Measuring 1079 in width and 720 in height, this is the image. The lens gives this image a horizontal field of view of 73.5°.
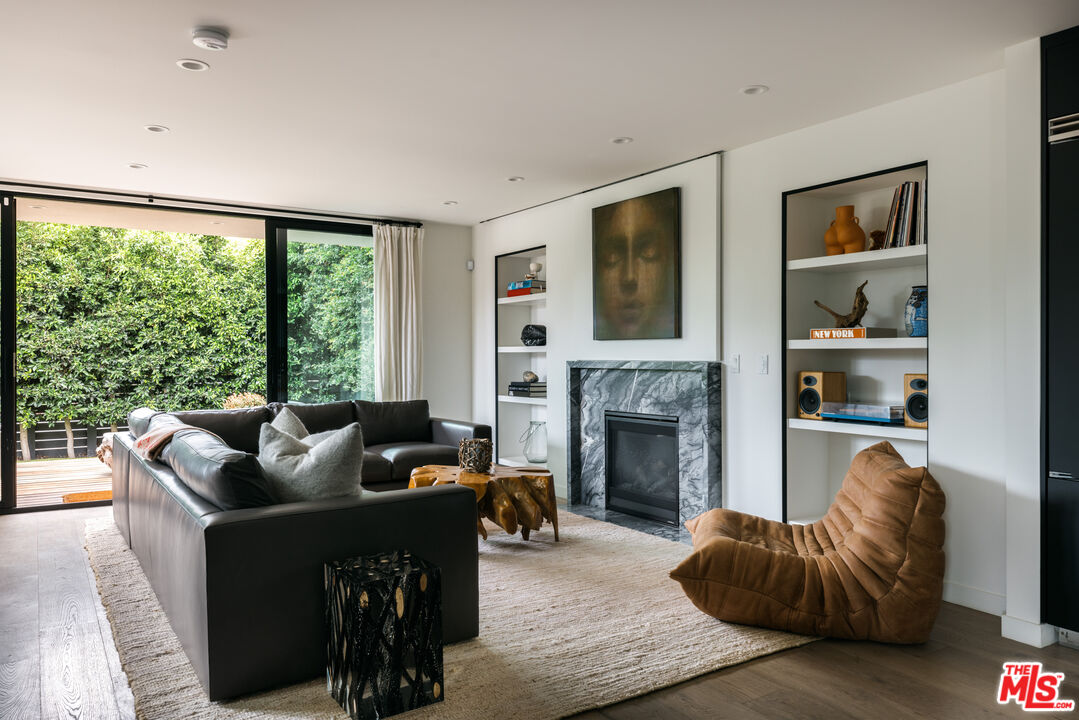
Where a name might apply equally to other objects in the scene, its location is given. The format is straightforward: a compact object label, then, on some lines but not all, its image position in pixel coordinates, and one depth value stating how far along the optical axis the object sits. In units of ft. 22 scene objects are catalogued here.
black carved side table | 7.32
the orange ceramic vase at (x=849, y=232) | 12.83
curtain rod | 17.53
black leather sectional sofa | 7.63
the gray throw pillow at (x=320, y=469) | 8.65
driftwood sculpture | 12.77
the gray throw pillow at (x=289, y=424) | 11.02
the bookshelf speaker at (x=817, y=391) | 13.19
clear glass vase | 21.29
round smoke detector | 9.11
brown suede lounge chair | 9.19
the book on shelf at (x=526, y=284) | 20.81
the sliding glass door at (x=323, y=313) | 20.30
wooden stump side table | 13.61
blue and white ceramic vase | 11.60
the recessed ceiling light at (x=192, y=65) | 10.08
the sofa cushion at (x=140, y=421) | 13.61
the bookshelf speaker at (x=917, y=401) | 11.61
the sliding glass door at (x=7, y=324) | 17.12
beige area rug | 7.70
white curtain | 21.63
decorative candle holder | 14.19
